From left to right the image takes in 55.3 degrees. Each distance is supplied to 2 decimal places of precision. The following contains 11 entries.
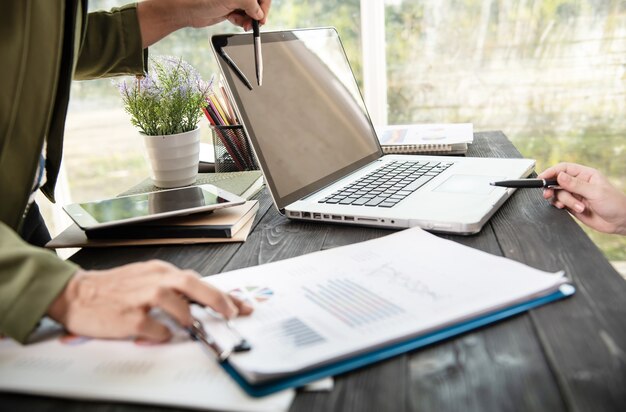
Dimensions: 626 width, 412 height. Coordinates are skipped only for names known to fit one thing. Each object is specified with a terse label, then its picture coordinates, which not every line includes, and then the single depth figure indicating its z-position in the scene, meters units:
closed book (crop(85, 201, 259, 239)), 0.91
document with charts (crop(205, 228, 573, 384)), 0.54
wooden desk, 0.48
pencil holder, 1.31
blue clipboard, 0.51
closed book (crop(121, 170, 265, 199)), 1.14
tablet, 0.91
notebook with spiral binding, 1.41
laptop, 0.94
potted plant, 1.17
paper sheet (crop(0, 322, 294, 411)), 0.49
